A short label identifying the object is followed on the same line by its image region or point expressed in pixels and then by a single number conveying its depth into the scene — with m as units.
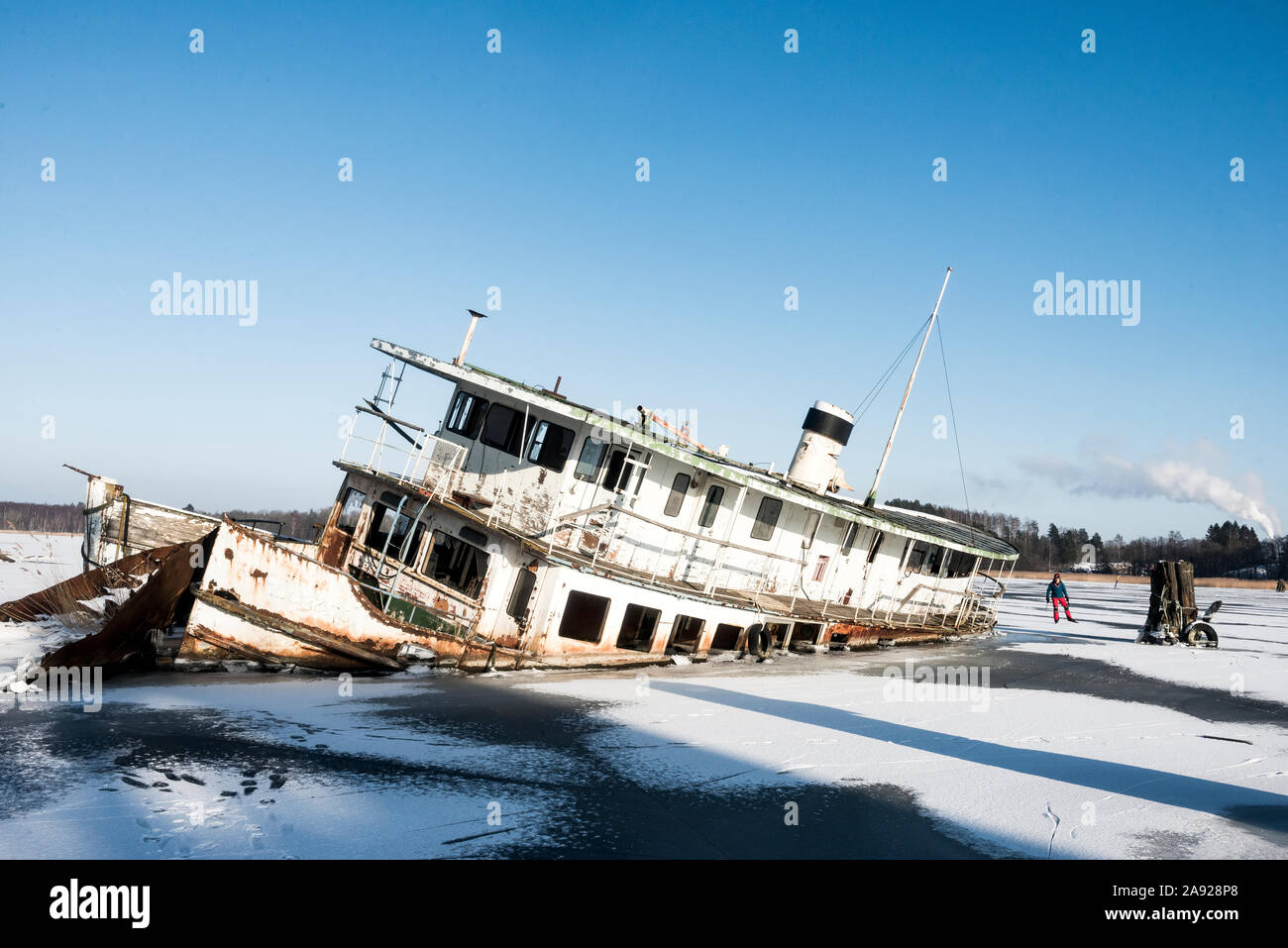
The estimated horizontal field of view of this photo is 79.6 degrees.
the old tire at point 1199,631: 23.19
